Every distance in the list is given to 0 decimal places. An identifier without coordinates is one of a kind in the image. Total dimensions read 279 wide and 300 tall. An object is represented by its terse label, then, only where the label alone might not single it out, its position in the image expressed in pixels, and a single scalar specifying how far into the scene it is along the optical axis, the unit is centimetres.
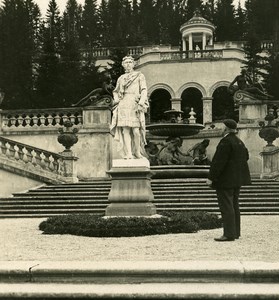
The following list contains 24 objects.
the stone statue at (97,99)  2191
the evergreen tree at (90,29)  6256
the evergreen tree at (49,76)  3634
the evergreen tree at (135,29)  4927
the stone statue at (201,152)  2104
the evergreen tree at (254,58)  3656
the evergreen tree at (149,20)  6162
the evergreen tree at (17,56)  3759
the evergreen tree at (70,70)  3662
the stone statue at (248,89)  2167
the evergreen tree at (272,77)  3446
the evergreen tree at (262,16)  5500
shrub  927
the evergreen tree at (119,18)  5420
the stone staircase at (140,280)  521
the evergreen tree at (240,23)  5643
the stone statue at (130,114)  1091
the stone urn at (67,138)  1894
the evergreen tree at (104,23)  6184
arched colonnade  3634
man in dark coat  856
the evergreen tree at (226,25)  5653
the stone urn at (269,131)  1905
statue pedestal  1072
